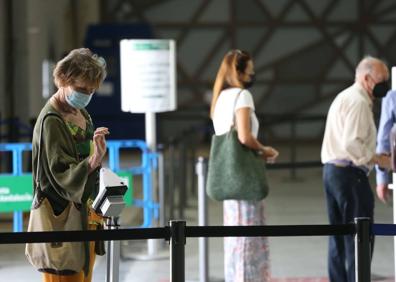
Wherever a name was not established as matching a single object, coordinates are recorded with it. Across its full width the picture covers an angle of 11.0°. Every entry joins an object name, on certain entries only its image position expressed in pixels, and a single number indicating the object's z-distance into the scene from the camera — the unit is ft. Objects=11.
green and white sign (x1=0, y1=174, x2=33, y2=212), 60.18
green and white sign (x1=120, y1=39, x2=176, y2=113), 63.71
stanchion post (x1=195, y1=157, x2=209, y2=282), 53.87
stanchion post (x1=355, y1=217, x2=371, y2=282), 32.36
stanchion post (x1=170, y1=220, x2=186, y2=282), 31.63
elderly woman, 30.49
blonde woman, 46.85
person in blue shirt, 46.60
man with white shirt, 45.66
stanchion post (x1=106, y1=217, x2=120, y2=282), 33.37
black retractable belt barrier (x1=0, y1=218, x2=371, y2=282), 30.92
